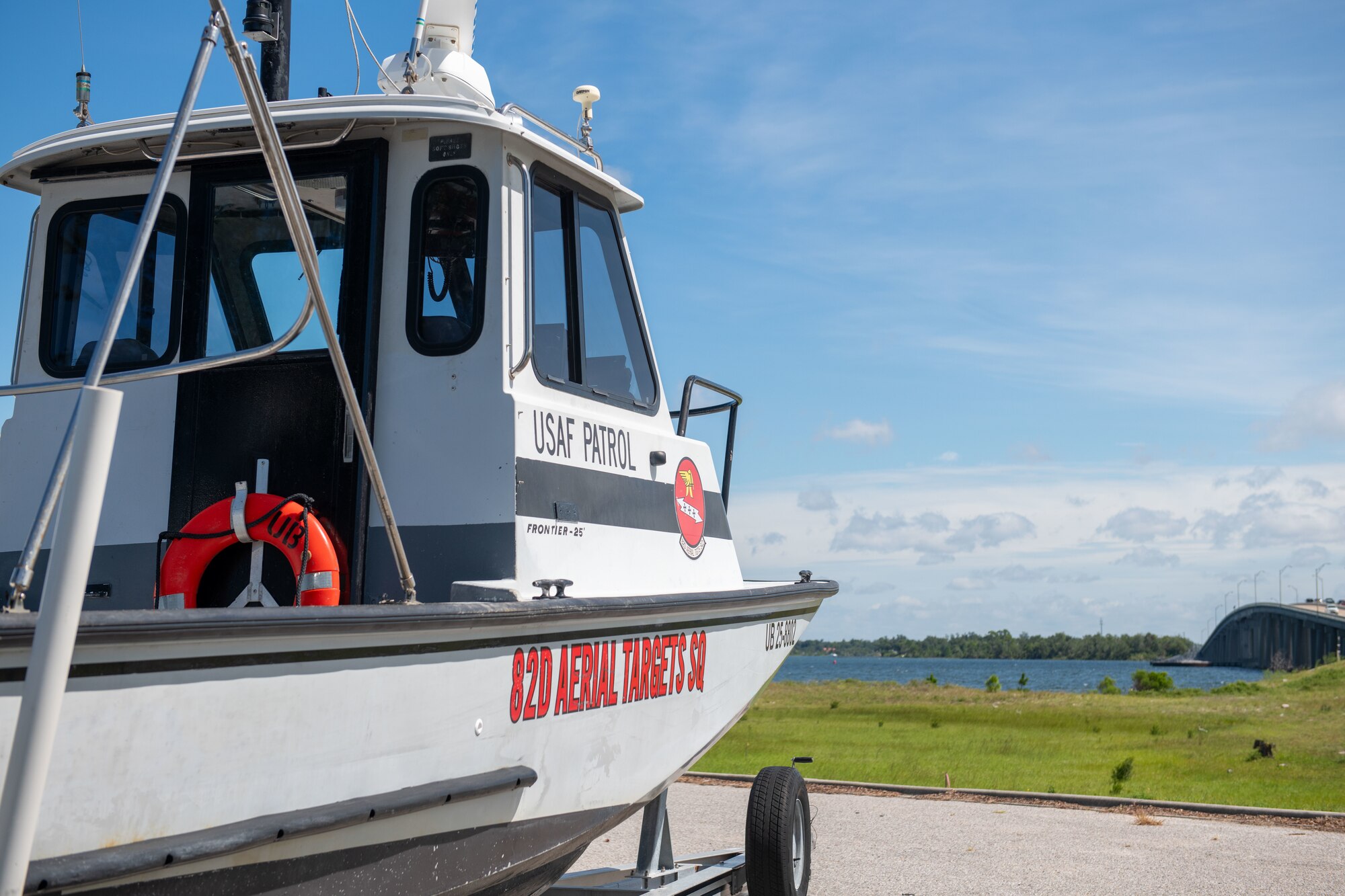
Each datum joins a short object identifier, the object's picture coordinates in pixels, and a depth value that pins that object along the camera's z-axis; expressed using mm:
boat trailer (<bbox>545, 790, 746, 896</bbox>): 5520
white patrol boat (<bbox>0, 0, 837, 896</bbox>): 2846
